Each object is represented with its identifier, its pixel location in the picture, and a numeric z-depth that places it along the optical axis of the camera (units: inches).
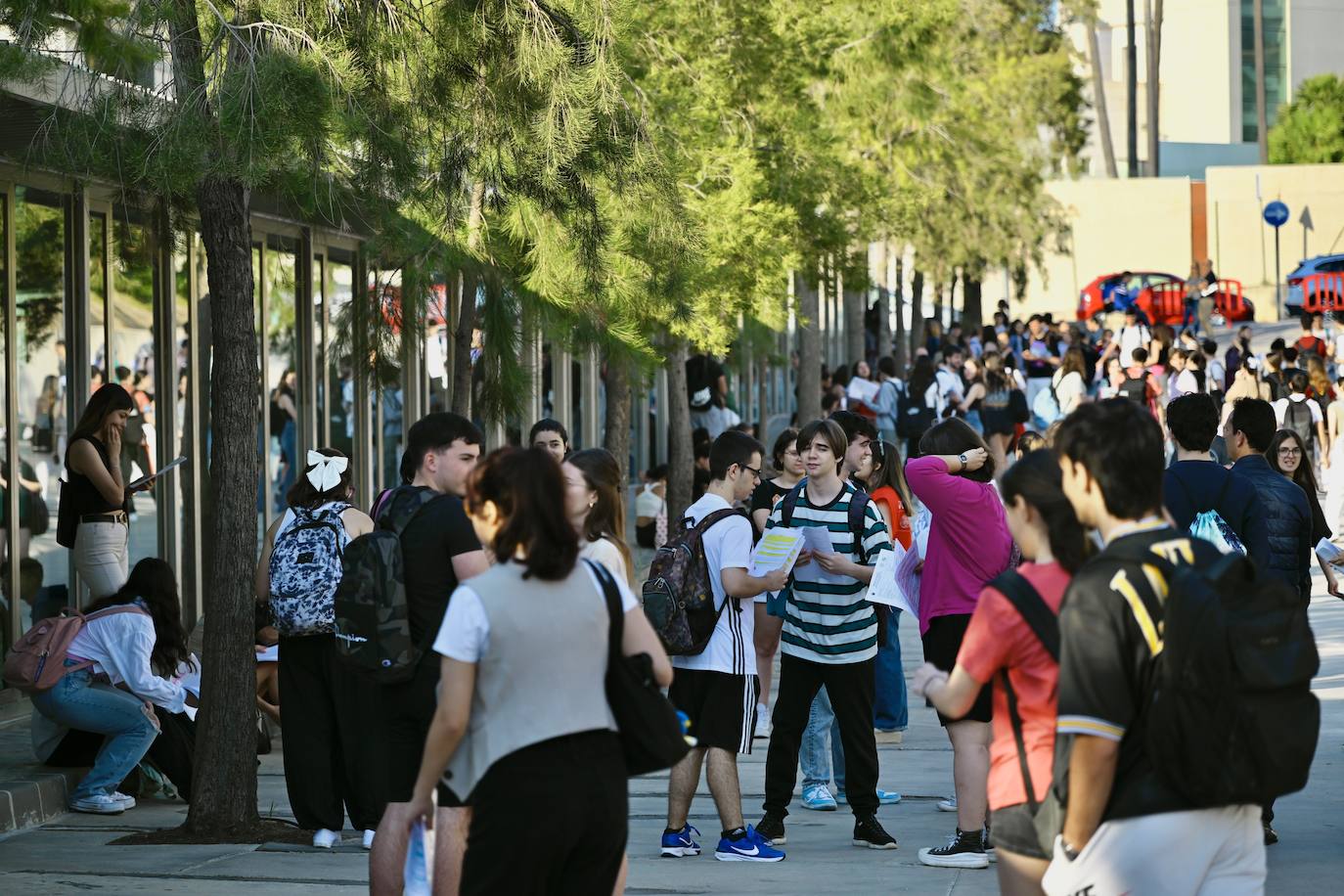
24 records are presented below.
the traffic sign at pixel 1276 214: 4810.5
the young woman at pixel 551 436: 687.1
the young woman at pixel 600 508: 505.4
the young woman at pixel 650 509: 1526.8
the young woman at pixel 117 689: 685.3
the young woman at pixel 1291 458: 724.0
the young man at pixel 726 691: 589.9
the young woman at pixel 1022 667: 324.2
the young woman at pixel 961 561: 577.0
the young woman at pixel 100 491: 808.9
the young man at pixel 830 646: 613.0
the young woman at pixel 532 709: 326.6
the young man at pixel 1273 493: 589.3
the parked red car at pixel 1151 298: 3750.0
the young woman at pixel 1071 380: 1791.3
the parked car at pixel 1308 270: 3991.1
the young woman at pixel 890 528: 767.7
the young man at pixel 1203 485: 568.1
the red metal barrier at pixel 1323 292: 3686.0
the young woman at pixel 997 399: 1753.2
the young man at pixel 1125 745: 293.9
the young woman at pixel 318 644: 579.5
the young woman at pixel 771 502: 716.7
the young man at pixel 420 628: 469.1
